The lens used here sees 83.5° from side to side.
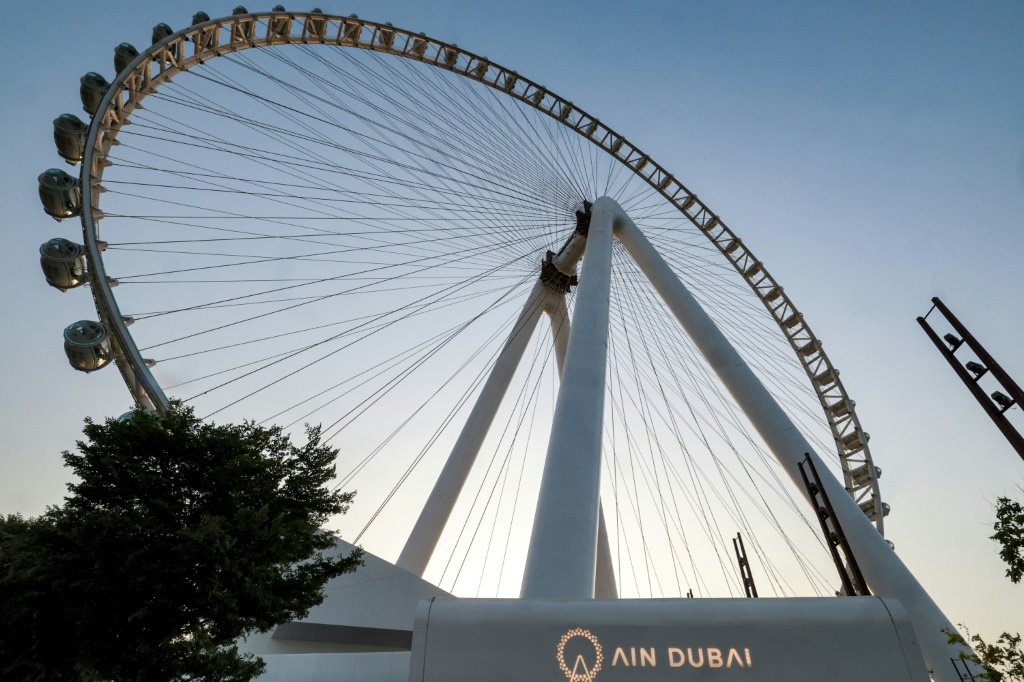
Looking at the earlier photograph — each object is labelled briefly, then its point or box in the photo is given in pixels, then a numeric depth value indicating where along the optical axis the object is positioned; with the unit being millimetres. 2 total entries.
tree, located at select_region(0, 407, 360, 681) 8102
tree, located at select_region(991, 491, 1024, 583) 7934
